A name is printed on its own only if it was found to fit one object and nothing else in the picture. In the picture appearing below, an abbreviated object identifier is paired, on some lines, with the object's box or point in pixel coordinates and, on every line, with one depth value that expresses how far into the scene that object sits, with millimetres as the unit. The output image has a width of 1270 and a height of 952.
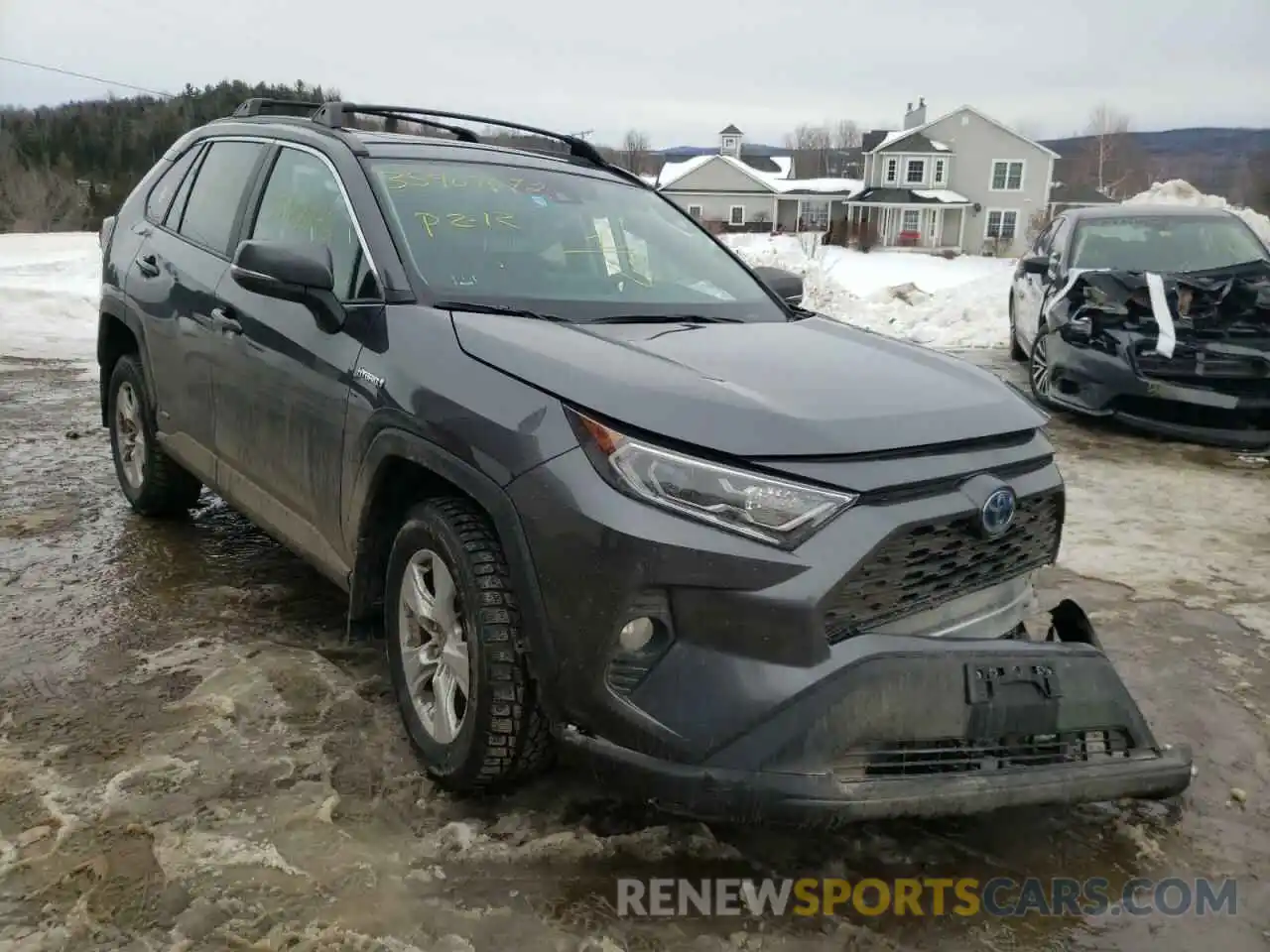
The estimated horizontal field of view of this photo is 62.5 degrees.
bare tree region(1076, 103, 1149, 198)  83312
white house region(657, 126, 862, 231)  62094
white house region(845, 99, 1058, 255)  56250
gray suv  2213
